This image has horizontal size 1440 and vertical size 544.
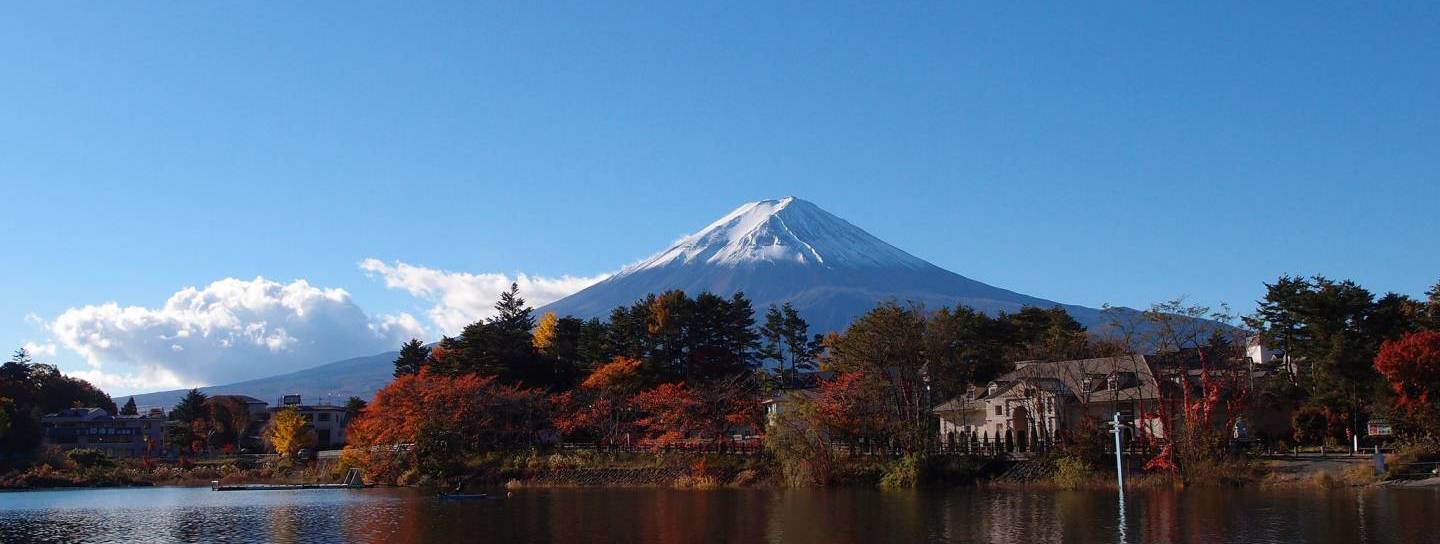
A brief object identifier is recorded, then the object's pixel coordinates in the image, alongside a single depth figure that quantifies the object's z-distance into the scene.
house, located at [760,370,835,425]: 48.34
